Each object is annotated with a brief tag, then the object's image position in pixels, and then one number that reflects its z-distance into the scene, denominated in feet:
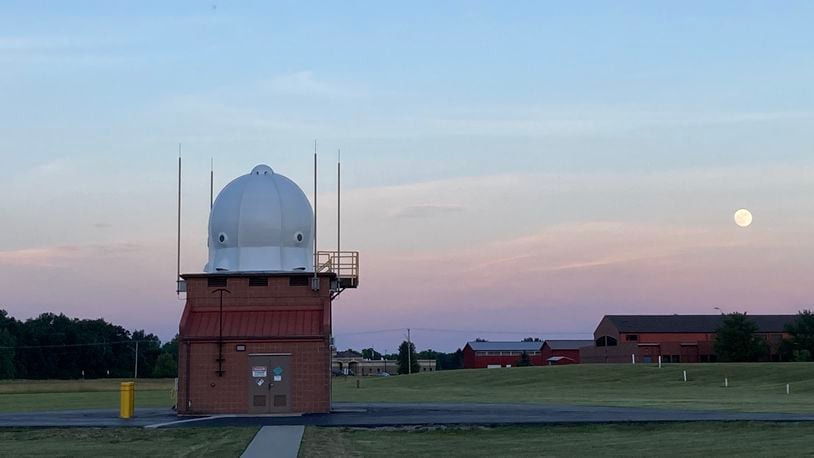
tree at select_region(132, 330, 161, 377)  516.32
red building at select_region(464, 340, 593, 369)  517.14
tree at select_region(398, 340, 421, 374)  562.79
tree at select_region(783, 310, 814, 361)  362.33
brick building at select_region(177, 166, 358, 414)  132.05
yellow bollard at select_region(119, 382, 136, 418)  122.11
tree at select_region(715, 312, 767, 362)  349.61
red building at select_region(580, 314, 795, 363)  385.70
